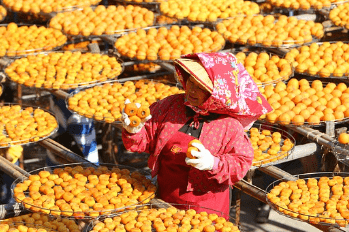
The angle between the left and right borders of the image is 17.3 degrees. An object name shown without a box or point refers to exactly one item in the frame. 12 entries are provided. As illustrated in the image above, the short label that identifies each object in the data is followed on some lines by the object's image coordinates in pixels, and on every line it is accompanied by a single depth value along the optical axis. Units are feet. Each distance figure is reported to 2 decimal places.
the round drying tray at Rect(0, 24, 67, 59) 45.32
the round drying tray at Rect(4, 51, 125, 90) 40.46
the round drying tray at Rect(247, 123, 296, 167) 32.49
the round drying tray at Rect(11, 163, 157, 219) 27.03
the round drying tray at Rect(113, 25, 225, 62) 43.42
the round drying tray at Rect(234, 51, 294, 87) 40.72
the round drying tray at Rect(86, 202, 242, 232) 25.48
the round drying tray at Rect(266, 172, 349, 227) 26.75
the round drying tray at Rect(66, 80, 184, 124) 36.74
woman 25.58
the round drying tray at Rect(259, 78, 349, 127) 35.85
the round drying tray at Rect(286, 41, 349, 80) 41.12
